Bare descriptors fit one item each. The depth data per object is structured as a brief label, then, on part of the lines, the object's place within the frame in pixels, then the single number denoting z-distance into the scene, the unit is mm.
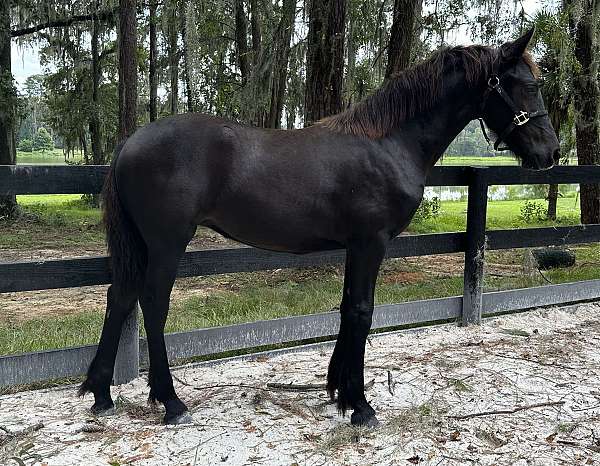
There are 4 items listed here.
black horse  2912
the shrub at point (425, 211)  11553
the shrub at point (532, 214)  14148
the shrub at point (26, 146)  33641
